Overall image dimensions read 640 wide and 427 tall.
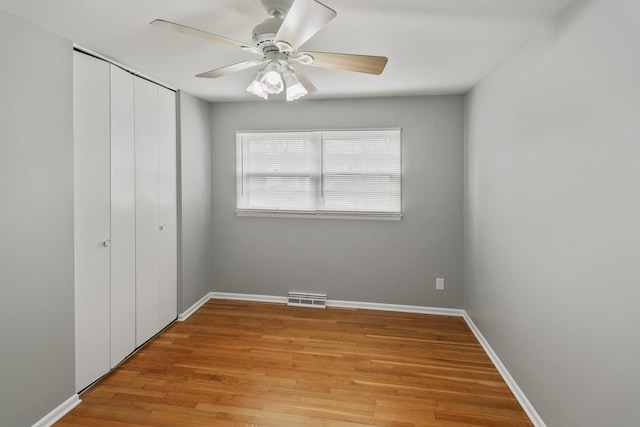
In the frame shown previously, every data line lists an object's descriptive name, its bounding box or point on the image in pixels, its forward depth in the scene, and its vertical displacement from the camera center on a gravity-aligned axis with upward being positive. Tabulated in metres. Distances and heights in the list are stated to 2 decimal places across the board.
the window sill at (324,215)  3.74 -0.06
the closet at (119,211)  2.30 +0.00
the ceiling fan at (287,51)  1.33 +0.77
